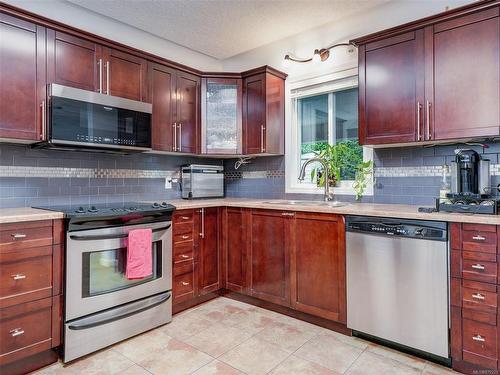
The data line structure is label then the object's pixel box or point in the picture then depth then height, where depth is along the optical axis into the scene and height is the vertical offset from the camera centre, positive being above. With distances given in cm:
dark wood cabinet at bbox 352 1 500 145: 197 +77
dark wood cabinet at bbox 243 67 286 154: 321 +83
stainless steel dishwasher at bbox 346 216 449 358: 191 -63
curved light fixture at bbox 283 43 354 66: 292 +130
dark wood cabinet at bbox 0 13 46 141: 207 +78
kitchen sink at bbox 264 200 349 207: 278 -14
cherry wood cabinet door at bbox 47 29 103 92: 228 +100
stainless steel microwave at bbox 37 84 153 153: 224 +55
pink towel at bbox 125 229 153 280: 228 -49
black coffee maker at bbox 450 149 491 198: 204 +10
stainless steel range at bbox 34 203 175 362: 203 -66
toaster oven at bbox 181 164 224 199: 342 +9
